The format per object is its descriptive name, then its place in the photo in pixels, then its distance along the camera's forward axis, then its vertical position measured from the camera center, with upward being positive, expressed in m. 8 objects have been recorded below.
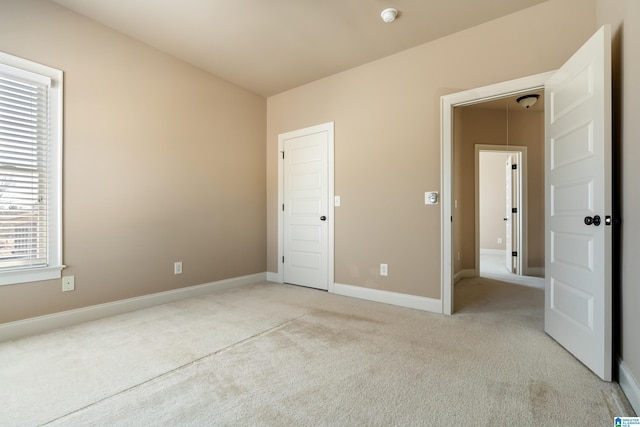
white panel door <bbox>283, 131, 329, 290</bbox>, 3.73 +0.07
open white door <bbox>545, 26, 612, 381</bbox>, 1.65 +0.07
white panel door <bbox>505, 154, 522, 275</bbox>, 4.83 -0.03
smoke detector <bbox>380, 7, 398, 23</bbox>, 2.41 +1.69
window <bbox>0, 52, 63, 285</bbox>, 2.21 +0.34
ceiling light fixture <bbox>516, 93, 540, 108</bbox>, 3.84 +1.54
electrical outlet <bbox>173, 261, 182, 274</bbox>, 3.24 -0.59
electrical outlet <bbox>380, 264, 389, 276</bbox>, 3.18 -0.60
